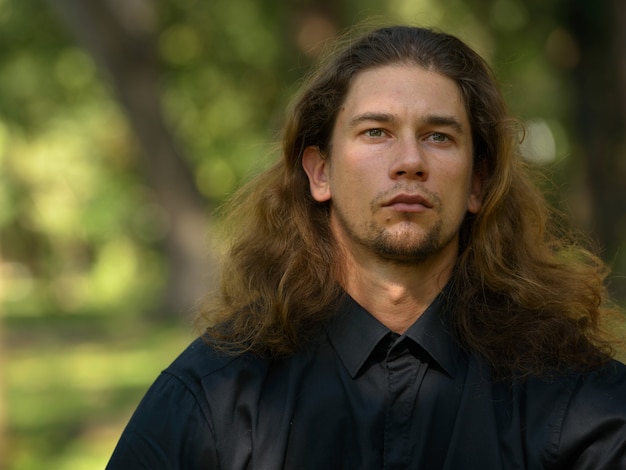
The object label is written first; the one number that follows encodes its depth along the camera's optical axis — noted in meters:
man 3.31
